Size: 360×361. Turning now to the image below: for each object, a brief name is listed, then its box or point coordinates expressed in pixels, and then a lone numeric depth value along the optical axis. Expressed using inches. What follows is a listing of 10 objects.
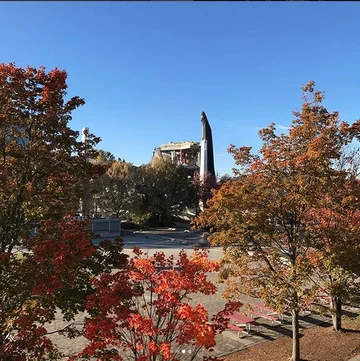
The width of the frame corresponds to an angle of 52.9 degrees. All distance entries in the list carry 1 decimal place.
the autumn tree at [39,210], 222.8
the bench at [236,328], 437.7
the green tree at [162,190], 1772.8
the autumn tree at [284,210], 328.8
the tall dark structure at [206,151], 1971.0
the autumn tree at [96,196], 1539.1
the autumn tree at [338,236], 327.3
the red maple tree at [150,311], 201.0
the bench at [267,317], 477.2
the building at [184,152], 2302.7
